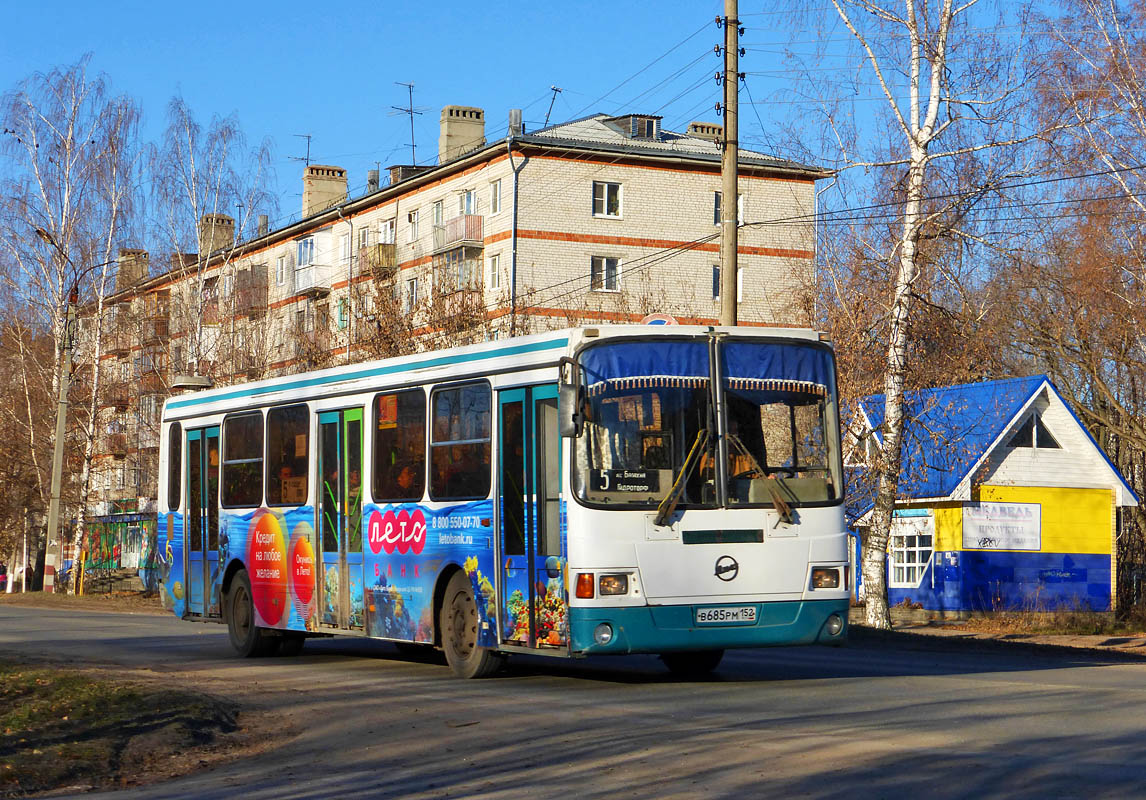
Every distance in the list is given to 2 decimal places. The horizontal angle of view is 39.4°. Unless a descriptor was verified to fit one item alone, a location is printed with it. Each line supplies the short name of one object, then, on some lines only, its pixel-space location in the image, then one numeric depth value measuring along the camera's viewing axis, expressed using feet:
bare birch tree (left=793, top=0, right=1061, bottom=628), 89.25
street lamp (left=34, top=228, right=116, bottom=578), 145.48
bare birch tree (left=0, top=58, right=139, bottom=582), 158.61
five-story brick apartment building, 164.96
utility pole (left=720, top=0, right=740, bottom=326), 74.79
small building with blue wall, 127.44
